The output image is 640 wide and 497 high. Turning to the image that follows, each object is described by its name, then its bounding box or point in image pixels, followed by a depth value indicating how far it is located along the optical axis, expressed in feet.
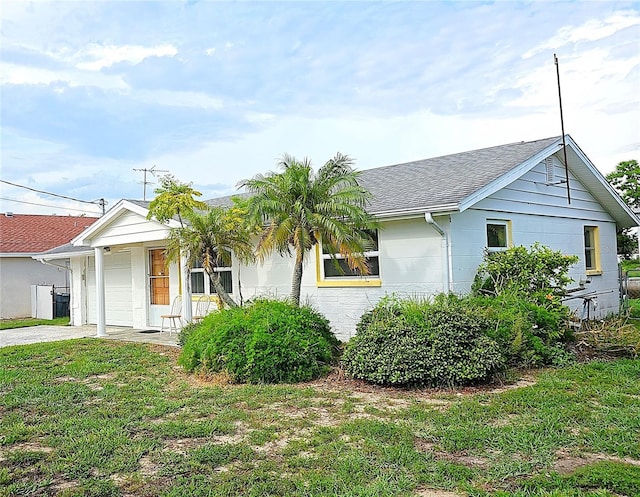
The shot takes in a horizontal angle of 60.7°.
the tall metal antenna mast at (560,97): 35.35
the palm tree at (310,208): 30.32
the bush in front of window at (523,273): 32.42
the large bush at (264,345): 25.44
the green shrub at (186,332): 32.78
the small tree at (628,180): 94.22
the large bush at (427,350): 23.26
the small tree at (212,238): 34.73
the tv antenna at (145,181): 101.61
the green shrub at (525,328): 26.16
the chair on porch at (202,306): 45.62
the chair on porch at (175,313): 46.50
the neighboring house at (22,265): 72.95
